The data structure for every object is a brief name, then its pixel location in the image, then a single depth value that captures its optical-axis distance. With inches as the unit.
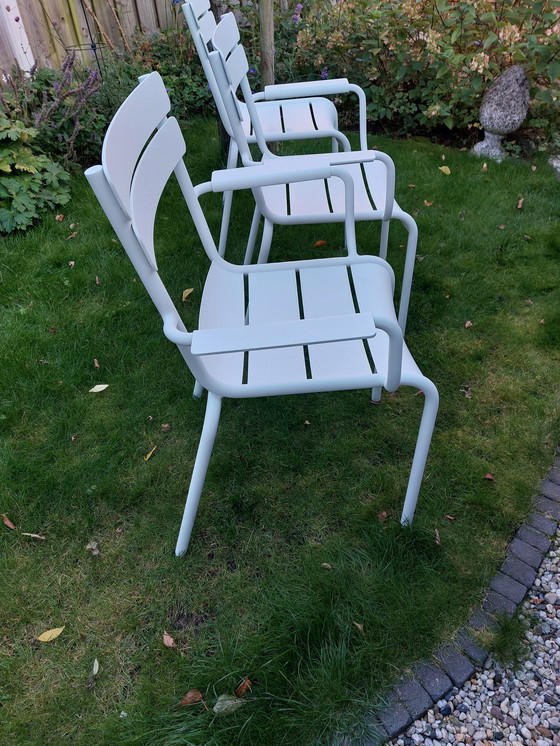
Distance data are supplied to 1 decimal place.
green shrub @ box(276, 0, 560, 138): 138.2
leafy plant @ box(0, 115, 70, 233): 119.3
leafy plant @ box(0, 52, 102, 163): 130.3
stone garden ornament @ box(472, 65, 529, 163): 138.7
